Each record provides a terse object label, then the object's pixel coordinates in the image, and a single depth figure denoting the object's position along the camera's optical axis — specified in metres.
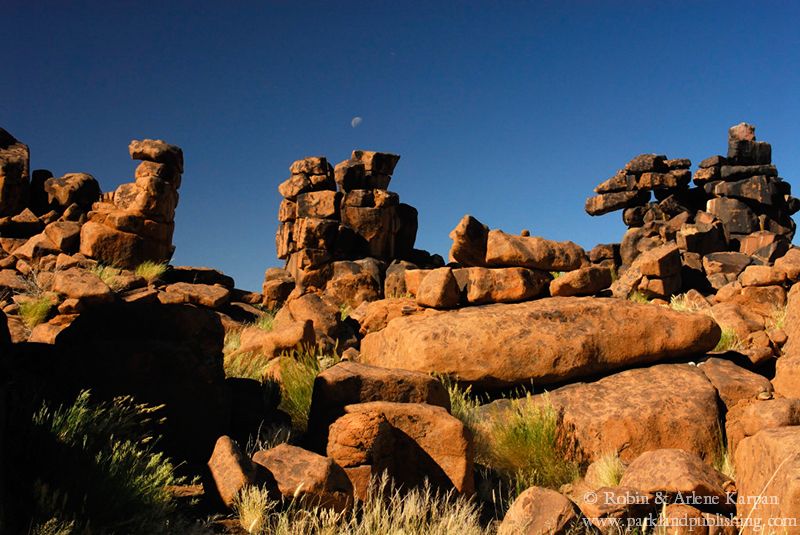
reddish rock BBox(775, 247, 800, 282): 15.57
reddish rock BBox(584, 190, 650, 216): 30.78
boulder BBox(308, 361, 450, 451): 6.68
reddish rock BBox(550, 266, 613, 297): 10.28
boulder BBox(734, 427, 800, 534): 5.17
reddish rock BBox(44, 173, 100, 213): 20.95
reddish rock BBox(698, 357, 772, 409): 8.72
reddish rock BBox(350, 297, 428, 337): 11.37
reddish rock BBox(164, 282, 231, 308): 17.13
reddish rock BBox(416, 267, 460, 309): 9.99
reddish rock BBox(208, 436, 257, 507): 5.04
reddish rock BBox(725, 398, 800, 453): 7.14
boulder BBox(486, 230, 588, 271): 10.44
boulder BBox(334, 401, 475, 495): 6.28
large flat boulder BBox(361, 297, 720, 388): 8.84
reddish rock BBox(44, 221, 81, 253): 18.56
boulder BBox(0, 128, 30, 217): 19.73
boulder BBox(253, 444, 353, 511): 5.19
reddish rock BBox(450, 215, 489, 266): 10.55
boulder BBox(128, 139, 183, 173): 20.20
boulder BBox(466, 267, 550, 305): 10.13
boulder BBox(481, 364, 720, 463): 7.98
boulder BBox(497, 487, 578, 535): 5.10
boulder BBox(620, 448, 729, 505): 5.87
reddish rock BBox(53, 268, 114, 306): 10.52
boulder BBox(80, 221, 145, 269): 18.53
